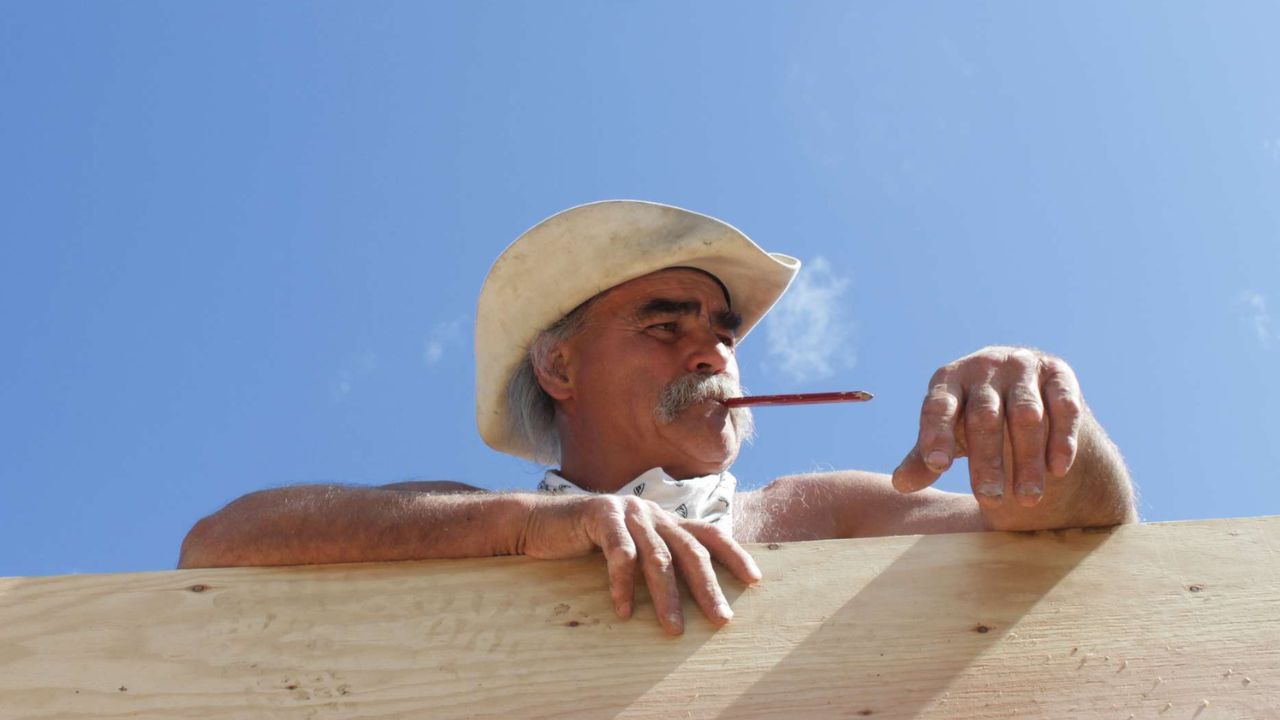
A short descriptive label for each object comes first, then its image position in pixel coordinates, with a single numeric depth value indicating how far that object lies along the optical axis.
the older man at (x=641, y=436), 1.53
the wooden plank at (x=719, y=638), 1.36
